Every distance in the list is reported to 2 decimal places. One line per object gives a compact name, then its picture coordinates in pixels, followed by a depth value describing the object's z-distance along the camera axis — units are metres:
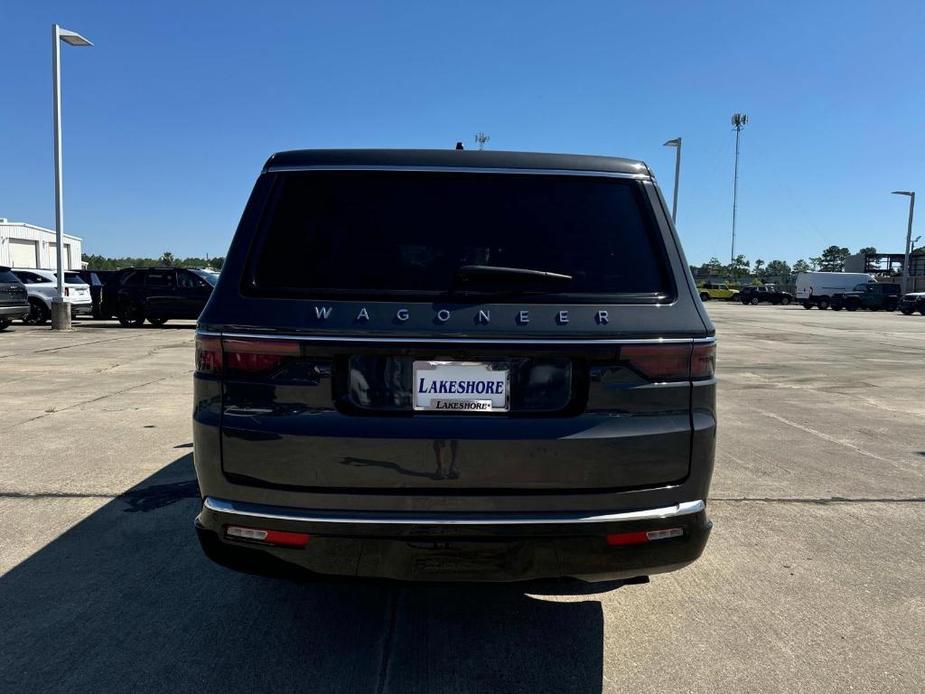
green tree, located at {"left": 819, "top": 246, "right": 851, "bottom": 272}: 120.11
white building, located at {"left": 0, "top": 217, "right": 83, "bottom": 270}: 58.00
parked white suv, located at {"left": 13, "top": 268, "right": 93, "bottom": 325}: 19.75
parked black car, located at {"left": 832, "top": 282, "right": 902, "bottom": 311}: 44.06
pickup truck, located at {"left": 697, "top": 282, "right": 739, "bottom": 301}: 60.03
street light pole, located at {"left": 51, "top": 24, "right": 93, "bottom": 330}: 17.70
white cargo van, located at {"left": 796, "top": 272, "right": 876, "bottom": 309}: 46.12
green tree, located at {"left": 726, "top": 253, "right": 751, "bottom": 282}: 106.81
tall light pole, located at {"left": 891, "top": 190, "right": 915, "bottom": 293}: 48.75
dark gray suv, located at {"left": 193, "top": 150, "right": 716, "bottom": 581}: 2.29
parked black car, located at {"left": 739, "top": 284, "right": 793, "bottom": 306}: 56.06
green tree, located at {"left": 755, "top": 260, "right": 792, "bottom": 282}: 134.18
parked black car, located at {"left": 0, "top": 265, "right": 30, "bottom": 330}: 16.62
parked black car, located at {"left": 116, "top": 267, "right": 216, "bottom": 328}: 18.47
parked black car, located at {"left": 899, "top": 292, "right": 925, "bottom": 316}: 37.84
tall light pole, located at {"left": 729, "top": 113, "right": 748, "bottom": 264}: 100.88
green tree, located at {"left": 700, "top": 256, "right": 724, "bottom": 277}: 112.86
